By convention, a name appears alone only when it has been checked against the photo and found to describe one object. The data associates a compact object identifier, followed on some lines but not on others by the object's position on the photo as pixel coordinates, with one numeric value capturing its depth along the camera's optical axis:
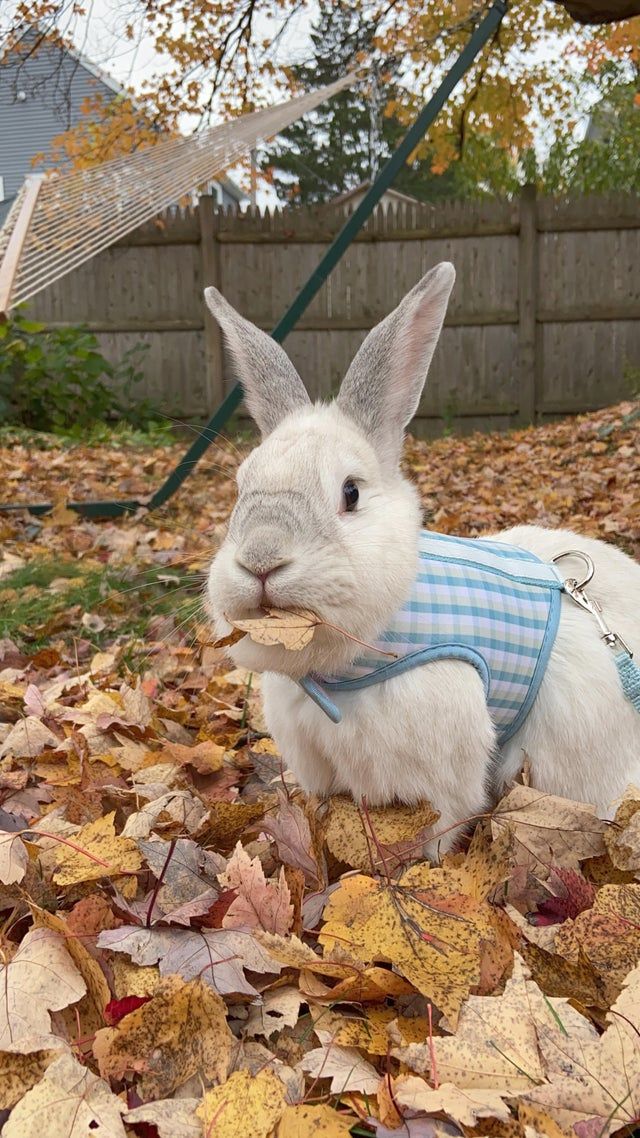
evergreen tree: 23.41
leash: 0.86
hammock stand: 1.49
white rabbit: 0.77
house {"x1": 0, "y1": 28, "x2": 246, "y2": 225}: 16.89
